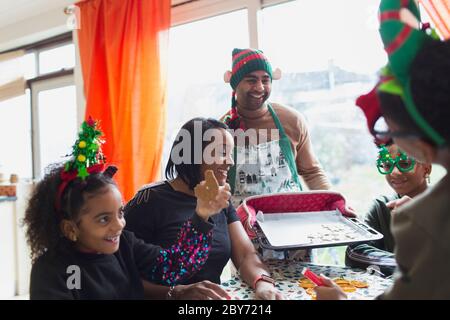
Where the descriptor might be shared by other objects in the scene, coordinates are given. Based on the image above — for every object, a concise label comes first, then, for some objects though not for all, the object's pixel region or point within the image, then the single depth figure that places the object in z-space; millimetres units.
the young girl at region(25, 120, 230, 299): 926
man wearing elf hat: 1666
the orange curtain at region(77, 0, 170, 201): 2615
